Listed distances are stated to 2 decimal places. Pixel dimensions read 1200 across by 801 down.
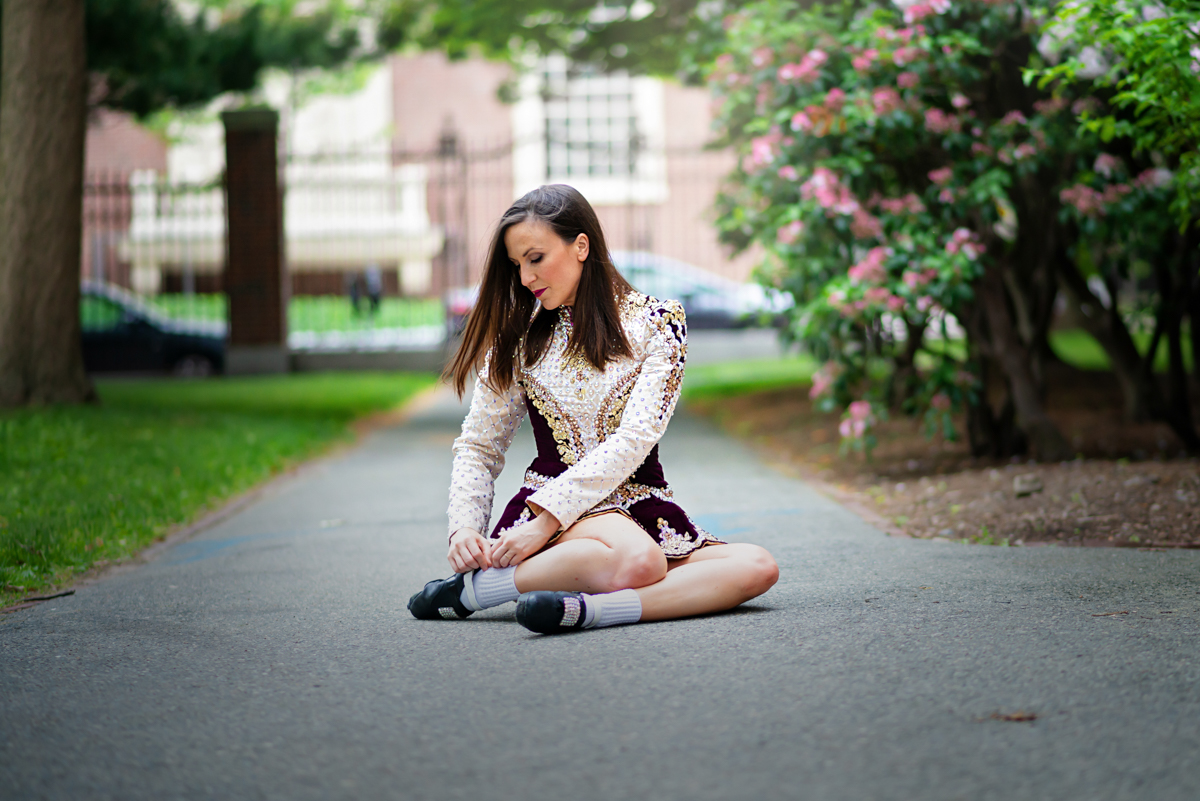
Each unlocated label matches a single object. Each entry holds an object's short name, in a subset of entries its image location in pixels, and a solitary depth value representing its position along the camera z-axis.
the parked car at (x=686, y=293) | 23.34
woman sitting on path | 3.98
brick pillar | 19.42
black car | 20.78
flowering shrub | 7.41
